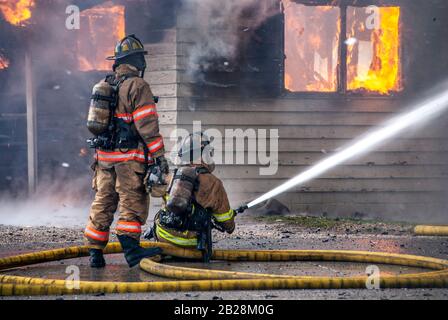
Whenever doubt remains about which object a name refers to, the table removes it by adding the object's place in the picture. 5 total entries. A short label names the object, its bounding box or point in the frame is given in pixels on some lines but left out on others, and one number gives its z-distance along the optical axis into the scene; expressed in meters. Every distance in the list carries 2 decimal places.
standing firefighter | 12.04
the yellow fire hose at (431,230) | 16.92
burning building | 21.81
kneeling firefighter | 12.41
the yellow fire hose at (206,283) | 9.95
